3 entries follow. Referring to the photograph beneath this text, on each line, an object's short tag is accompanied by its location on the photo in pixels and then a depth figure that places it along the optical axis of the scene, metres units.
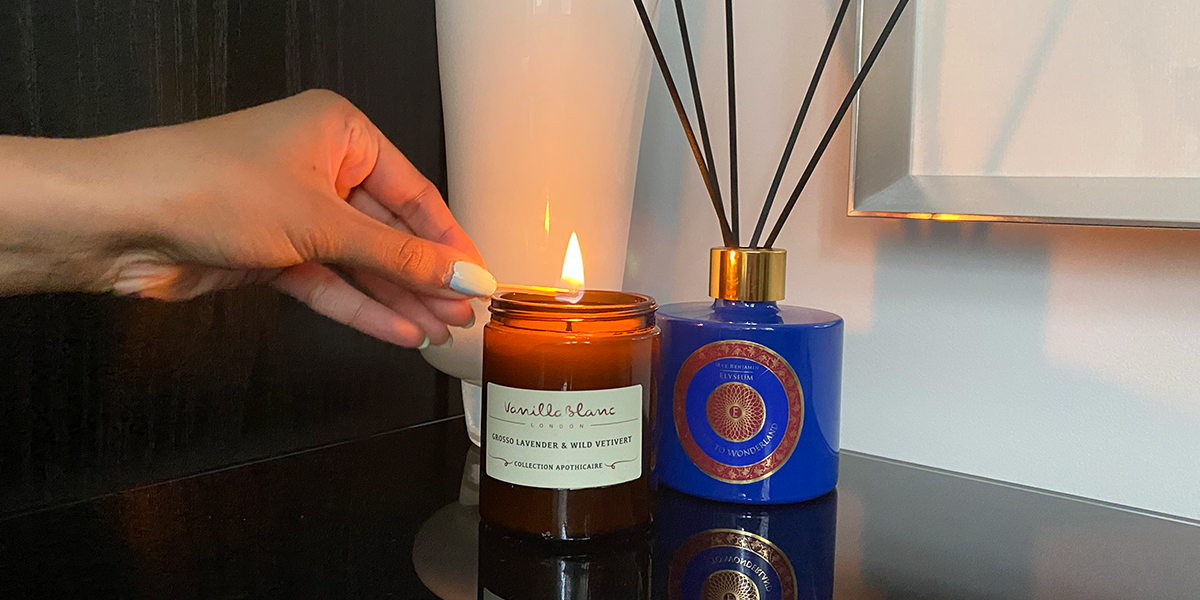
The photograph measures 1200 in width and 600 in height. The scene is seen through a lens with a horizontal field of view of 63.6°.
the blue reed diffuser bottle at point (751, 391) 0.54
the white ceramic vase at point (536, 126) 0.62
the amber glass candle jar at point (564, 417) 0.47
